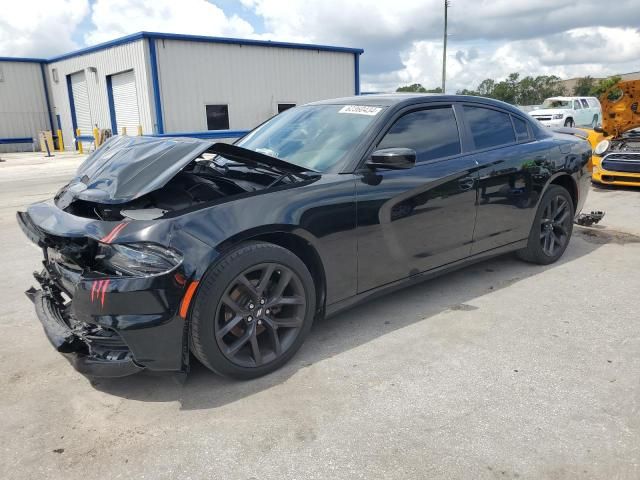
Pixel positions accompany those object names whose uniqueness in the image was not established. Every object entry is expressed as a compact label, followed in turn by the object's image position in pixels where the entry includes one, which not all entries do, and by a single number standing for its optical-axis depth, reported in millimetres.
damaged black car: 2559
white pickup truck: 22578
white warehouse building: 20578
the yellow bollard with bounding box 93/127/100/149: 23692
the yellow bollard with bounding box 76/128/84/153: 25906
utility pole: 36281
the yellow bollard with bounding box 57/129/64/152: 28058
